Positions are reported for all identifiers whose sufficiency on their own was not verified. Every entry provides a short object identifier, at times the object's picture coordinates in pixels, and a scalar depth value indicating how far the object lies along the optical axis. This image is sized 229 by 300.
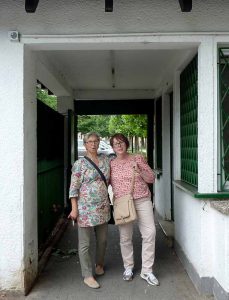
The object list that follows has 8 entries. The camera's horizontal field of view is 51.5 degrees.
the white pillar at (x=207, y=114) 2.60
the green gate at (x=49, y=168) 3.56
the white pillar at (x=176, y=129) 3.53
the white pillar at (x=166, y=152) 4.73
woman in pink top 2.82
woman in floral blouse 2.74
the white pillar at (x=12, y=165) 2.64
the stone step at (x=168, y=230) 3.85
